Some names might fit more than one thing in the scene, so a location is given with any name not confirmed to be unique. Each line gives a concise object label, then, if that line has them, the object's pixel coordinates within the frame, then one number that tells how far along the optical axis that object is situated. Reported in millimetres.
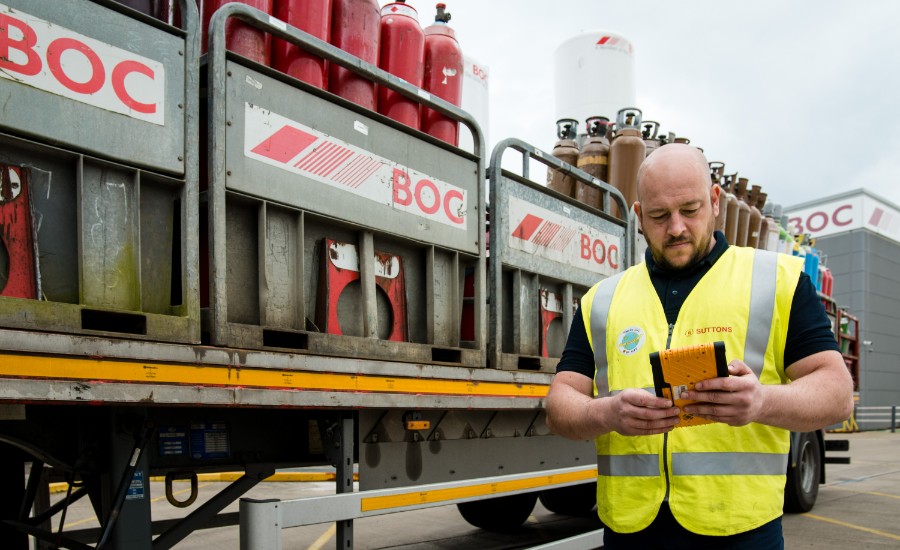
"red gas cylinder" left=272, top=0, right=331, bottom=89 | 3244
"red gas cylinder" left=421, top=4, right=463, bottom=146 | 4091
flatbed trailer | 2320
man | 1596
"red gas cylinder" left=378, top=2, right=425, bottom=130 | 3736
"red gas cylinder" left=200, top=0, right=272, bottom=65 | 3068
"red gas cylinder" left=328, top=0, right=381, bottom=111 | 3484
